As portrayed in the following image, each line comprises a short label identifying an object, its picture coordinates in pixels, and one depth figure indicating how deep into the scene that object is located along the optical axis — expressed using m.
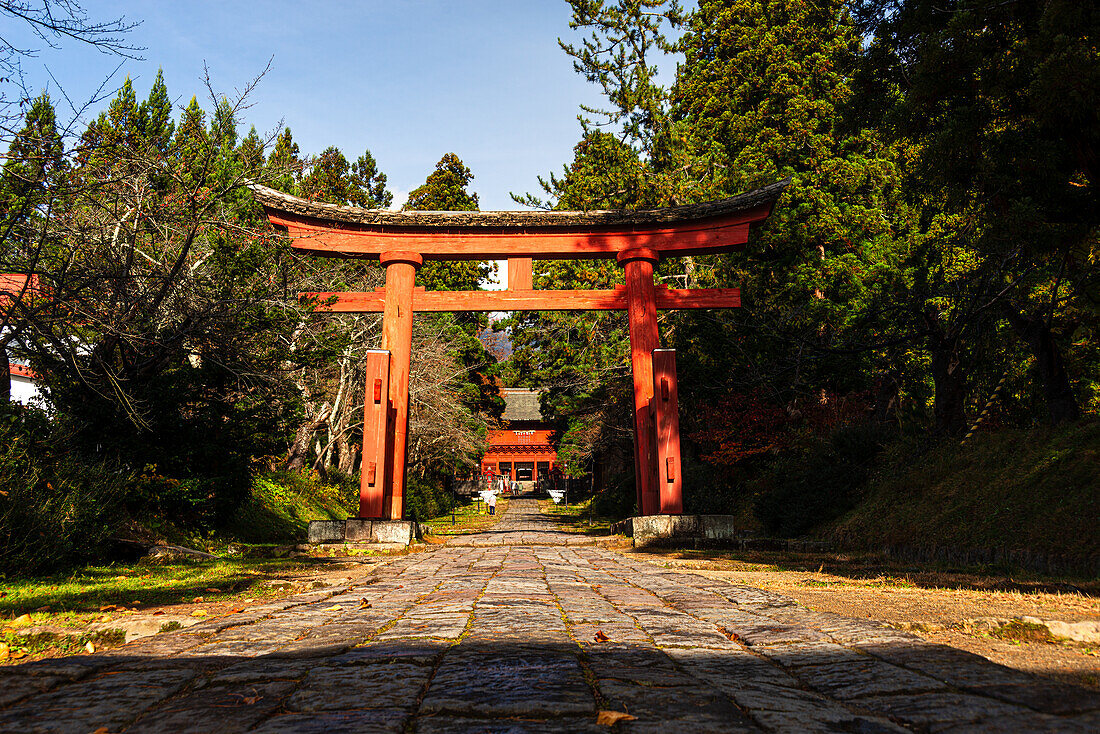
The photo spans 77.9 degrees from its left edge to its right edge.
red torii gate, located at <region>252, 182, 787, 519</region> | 10.88
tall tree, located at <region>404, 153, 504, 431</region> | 28.97
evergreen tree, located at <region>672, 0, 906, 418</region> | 15.35
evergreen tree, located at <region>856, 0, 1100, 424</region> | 5.71
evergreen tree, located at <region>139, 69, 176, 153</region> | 15.55
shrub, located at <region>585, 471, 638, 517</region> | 19.53
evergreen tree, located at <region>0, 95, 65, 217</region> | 5.44
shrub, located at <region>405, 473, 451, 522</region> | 17.89
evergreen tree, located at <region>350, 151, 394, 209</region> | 30.60
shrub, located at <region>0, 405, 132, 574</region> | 6.27
